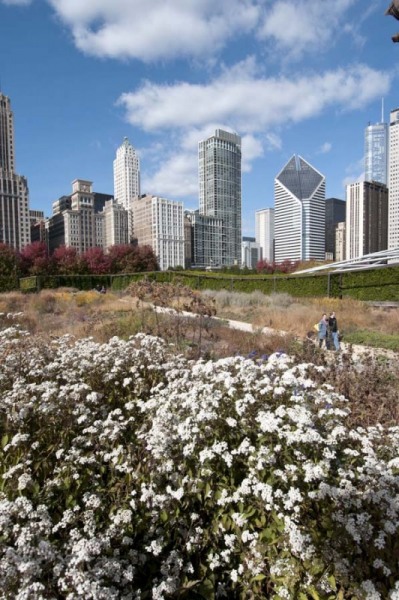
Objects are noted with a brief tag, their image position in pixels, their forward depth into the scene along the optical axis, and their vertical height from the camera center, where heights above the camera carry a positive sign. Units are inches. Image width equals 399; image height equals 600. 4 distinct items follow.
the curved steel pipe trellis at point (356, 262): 968.3 +37.8
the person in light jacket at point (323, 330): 373.4 -52.3
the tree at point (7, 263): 1021.2 +46.4
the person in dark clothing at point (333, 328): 371.5 -50.6
